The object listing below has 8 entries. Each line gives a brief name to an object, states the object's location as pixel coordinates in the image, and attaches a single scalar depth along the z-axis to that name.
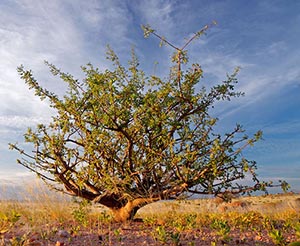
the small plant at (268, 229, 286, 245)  3.63
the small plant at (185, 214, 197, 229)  4.71
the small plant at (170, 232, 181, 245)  3.62
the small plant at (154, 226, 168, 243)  3.68
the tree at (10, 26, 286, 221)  4.92
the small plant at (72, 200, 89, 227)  5.14
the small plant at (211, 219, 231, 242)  3.87
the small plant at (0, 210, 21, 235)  3.71
